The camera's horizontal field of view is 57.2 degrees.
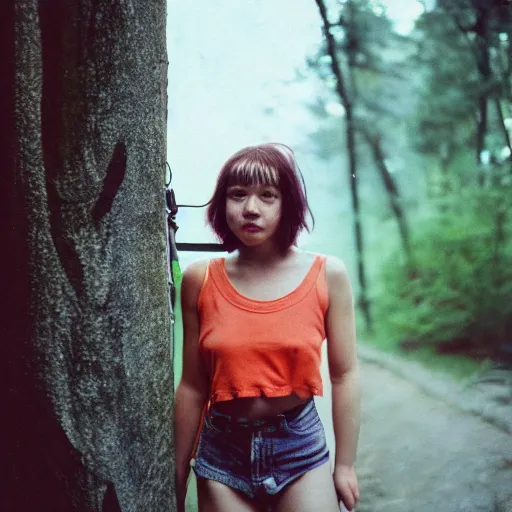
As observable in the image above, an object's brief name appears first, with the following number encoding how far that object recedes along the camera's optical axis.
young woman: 1.27
